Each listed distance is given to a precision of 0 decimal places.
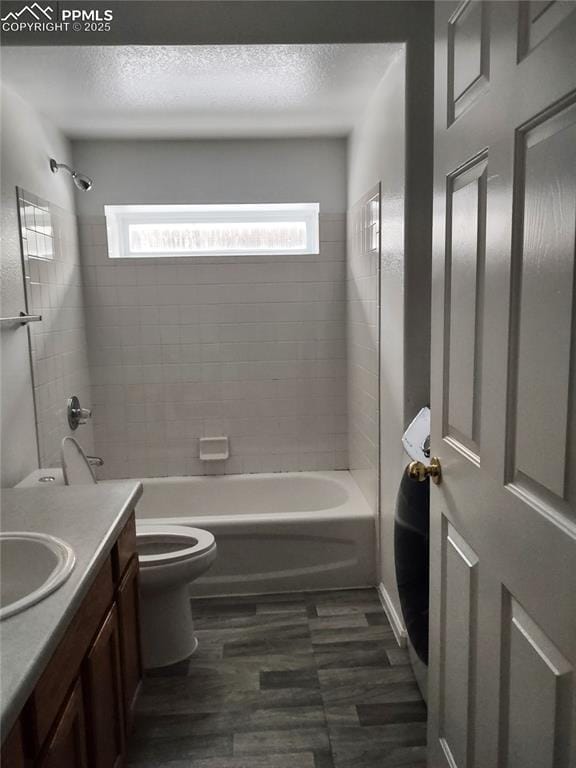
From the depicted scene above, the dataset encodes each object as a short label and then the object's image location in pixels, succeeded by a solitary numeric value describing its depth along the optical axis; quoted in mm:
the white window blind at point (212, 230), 3387
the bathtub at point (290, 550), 2812
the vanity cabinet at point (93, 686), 1024
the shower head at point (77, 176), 2732
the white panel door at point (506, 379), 827
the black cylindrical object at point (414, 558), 1949
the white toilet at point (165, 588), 2209
